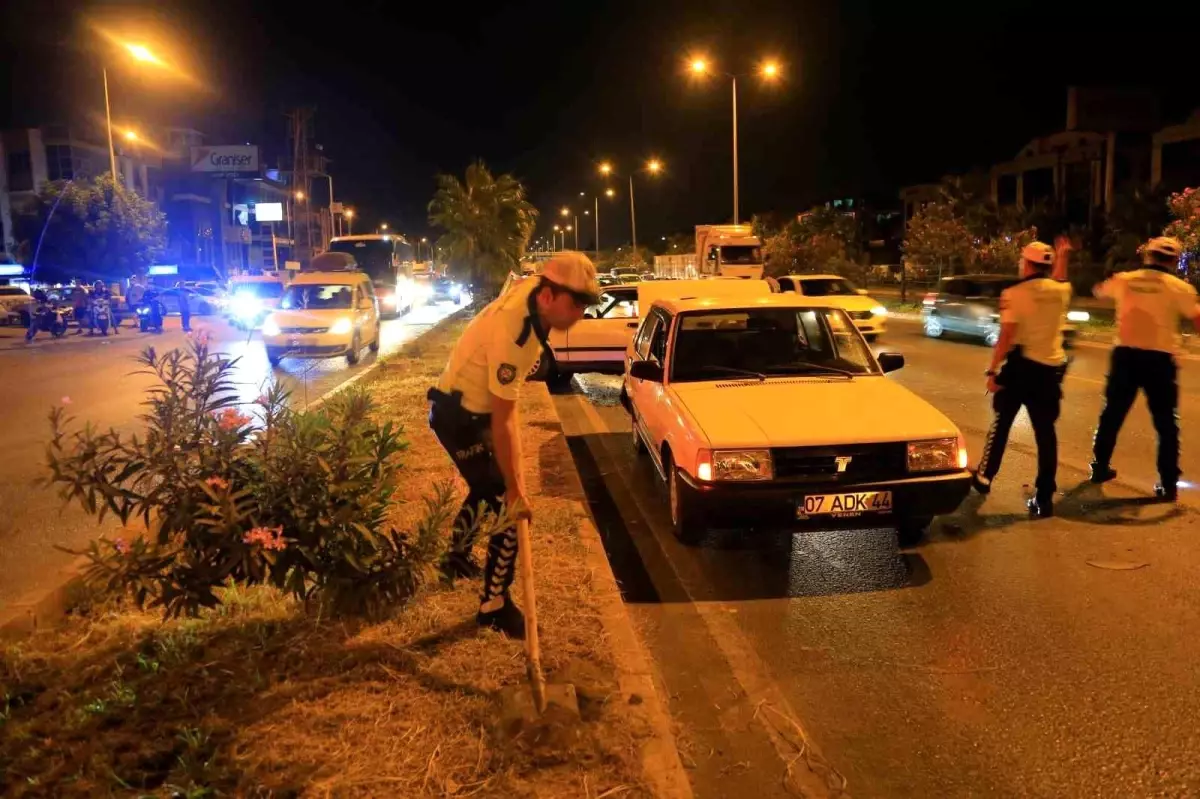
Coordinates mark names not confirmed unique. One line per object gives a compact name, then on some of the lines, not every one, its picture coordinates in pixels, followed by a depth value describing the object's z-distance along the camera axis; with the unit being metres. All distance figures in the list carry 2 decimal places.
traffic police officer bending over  3.54
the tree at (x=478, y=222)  25.86
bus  34.41
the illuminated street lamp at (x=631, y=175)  49.07
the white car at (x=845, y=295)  18.77
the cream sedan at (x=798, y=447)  5.08
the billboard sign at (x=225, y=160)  71.75
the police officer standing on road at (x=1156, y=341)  6.50
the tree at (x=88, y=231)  35.66
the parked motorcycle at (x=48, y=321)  23.91
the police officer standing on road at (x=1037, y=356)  6.38
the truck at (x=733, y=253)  32.84
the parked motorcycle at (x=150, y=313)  26.14
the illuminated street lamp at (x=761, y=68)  27.46
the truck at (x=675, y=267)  38.28
